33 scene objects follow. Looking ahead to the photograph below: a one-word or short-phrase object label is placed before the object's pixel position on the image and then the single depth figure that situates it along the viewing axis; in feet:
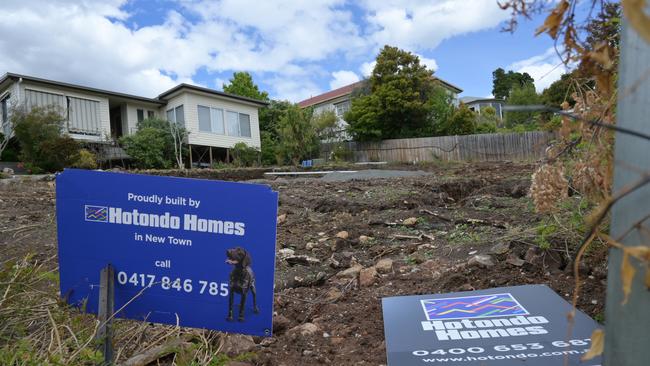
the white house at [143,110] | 69.72
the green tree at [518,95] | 107.17
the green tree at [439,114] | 95.40
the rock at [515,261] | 9.47
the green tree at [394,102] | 91.15
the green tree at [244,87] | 137.59
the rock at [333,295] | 9.59
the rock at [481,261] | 9.75
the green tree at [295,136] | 82.12
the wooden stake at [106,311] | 6.19
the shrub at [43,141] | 54.75
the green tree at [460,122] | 95.30
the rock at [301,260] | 13.25
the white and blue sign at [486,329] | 5.09
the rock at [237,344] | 6.91
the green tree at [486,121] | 104.47
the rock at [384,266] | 11.37
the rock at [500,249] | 10.34
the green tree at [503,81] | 181.37
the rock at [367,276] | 10.37
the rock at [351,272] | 11.36
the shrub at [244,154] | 82.94
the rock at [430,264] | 10.97
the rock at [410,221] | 17.53
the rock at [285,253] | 13.81
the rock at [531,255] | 9.37
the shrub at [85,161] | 54.34
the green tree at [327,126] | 96.32
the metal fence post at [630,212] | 2.50
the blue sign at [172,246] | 6.31
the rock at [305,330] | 7.62
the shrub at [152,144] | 69.67
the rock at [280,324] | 8.14
